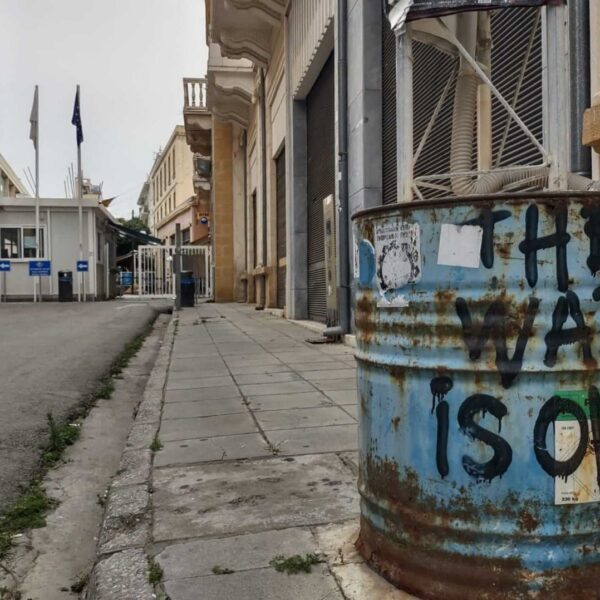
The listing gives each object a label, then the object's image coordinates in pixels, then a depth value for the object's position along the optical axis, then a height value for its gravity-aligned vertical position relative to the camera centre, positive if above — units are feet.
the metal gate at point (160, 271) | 99.09 +1.33
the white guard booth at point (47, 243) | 88.69 +5.36
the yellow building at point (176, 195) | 148.97 +25.29
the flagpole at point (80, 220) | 85.92 +8.26
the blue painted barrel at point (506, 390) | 6.02 -1.10
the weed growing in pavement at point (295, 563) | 7.51 -3.46
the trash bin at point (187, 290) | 71.31 -1.23
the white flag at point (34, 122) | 90.93 +23.07
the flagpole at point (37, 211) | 86.53 +9.58
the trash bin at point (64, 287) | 85.87 -0.93
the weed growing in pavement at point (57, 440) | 13.38 -3.68
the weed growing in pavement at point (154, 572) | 7.40 -3.52
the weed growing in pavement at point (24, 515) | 9.51 -3.82
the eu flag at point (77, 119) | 92.63 +23.71
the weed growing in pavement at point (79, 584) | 8.21 -4.01
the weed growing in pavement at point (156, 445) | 12.94 -3.46
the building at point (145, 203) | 263.70 +35.01
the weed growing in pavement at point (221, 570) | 7.55 -3.52
